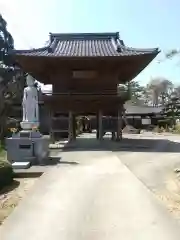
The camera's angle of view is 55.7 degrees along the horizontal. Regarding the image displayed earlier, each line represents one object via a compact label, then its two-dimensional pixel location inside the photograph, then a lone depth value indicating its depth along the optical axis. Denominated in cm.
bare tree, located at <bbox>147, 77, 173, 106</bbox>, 4172
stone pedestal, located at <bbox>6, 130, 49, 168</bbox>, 608
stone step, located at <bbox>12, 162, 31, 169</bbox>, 546
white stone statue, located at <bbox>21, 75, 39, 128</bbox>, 647
